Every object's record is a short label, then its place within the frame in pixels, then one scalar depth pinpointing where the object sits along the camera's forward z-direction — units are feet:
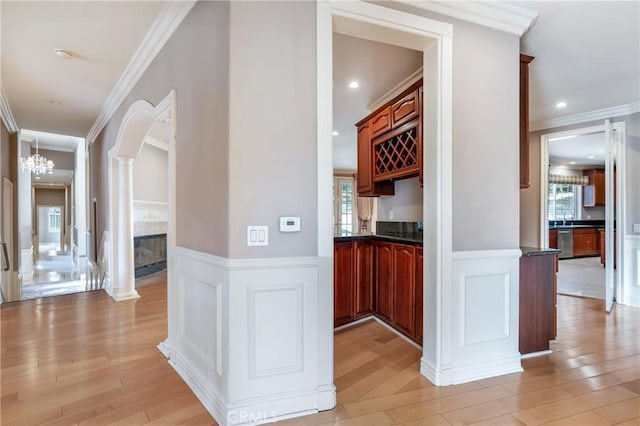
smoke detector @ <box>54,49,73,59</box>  10.36
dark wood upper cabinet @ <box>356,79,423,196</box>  10.03
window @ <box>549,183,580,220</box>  31.96
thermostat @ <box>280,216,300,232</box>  6.38
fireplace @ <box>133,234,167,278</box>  20.68
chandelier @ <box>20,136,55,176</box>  22.21
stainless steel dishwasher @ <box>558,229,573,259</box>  28.30
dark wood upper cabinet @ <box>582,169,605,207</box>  31.27
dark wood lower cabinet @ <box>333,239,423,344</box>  9.50
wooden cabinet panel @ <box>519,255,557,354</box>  8.81
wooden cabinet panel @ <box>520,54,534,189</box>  9.03
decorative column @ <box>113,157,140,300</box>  15.38
